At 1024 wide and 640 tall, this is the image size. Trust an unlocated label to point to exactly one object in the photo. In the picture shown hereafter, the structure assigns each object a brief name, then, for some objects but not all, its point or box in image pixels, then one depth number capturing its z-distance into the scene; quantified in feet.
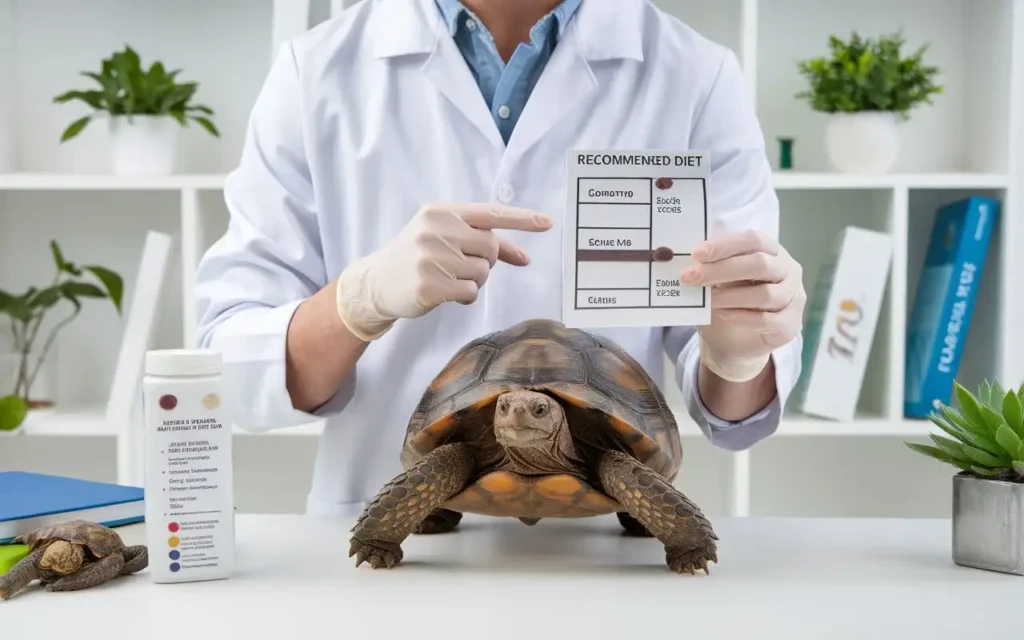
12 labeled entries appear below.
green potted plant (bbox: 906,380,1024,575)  2.82
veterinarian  4.31
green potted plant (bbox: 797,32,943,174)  6.39
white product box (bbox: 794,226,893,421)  6.44
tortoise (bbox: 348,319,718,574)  2.91
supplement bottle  2.68
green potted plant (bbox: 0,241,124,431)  6.61
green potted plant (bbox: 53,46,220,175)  6.46
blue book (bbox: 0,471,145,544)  2.88
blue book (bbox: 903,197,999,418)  6.38
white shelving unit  7.09
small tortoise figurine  2.60
